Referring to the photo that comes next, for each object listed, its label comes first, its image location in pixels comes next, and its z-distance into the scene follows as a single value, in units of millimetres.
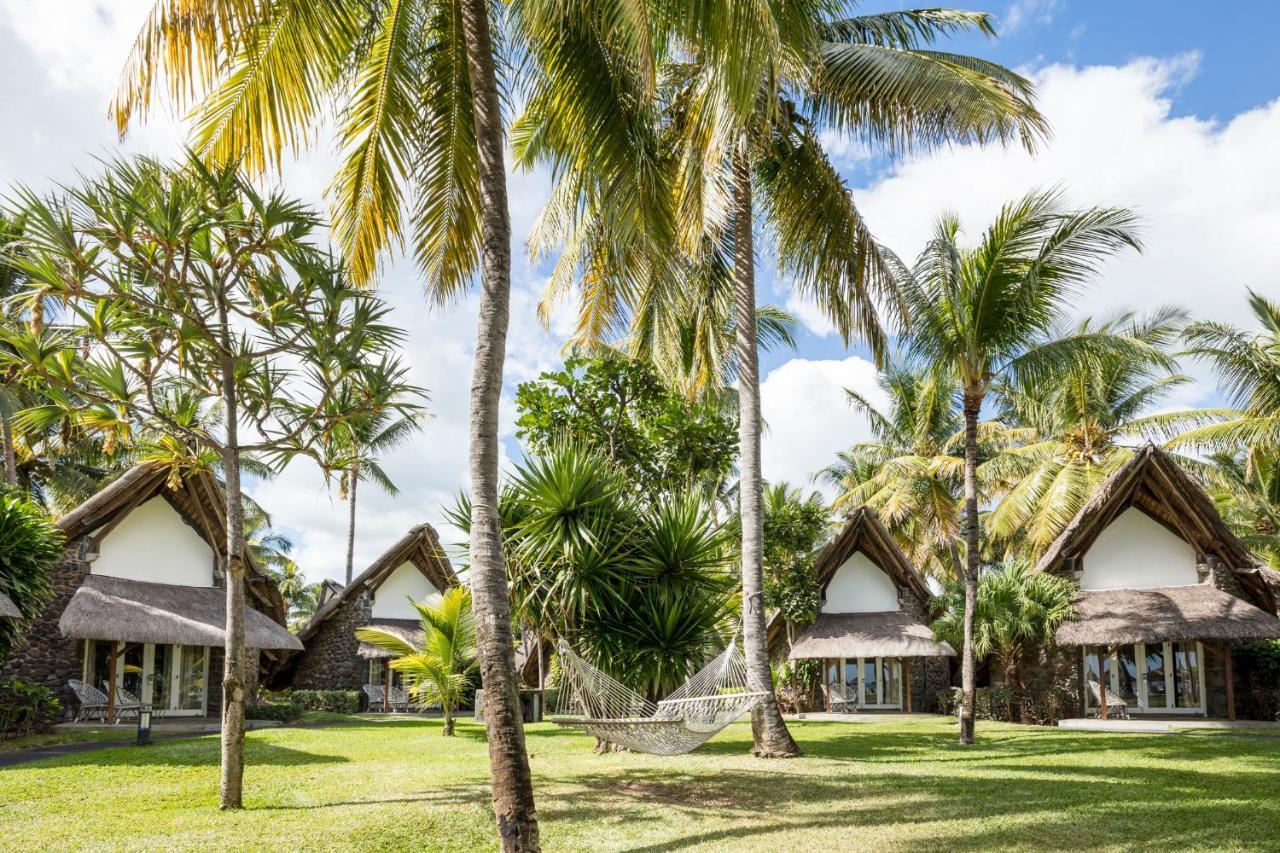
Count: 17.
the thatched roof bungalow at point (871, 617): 18422
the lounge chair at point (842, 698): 18312
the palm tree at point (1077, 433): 18484
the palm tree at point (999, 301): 11289
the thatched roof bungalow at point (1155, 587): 15359
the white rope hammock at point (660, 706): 7273
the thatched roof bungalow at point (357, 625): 20078
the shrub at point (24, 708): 12367
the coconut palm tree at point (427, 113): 5480
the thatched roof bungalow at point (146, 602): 14188
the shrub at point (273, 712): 15422
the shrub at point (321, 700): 18953
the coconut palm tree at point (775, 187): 8375
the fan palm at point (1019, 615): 15352
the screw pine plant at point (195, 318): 6352
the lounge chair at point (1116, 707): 15992
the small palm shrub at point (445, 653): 13820
